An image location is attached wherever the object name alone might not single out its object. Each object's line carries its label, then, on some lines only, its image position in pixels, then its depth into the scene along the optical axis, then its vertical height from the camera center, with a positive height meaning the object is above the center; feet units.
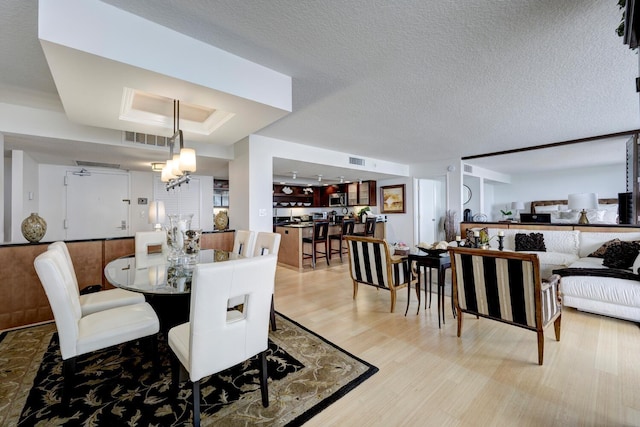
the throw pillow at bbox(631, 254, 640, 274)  9.10 -1.91
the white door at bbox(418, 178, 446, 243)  23.62 +0.40
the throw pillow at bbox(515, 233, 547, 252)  14.01 -1.51
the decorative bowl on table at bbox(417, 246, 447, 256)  9.80 -1.37
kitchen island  17.60 -1.90
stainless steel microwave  28.71 +1.92
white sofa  8.75 -2.42
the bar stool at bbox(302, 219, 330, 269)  17.93 -1.60
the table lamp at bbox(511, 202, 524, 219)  28.02 +0.79
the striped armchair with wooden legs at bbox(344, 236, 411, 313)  10.06 -1.98
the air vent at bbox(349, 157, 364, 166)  19.47 +4.16
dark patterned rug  5.03 -3.79
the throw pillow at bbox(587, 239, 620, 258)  11.86 -1.72
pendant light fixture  8.77 +2.01
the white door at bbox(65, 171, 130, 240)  16.20 +0.94
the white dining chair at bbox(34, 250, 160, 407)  4.86 -2.25
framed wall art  24.82 +1.68
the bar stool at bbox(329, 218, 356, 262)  19.68 -1.28
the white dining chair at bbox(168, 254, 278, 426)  4.19 -1.87
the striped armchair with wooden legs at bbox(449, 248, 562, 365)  6.66 -2.07
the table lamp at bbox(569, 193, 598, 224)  15.06 +0.72
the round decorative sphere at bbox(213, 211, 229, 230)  13.46 -0.12
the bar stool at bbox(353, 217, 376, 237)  21.34 -0.90
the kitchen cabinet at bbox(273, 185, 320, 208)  28.12 +2.34
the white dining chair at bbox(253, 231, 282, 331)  8.79 -1.00
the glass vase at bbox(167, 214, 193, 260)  8.60 -0.49
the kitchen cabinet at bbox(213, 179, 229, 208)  22.85 +2.18
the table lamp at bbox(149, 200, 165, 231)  15.21 +0.31
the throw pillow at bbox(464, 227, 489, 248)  11.18 -1.23
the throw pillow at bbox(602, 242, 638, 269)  10.43 -1.70
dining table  5.72 -1.46
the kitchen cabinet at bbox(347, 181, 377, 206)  26.71 +2.37
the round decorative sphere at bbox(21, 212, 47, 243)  9.25 -0.30
